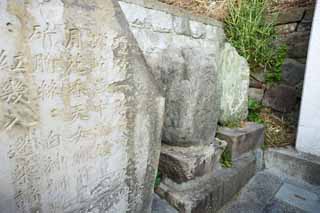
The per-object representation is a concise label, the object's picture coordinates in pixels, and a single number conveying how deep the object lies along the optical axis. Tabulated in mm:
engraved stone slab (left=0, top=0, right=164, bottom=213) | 638
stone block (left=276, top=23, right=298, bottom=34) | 2271
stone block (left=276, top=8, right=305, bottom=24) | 2230
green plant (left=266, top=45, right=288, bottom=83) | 2266
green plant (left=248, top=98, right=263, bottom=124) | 2215
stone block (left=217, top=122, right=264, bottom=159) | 1715
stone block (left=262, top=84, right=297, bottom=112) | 2221
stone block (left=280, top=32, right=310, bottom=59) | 2201
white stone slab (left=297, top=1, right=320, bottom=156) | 1748
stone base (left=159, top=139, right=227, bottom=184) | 1300
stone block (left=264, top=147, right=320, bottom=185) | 1788
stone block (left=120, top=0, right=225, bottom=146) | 1144
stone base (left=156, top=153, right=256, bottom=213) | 1253
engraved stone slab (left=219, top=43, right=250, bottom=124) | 1815
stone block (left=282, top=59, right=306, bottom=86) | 2213
